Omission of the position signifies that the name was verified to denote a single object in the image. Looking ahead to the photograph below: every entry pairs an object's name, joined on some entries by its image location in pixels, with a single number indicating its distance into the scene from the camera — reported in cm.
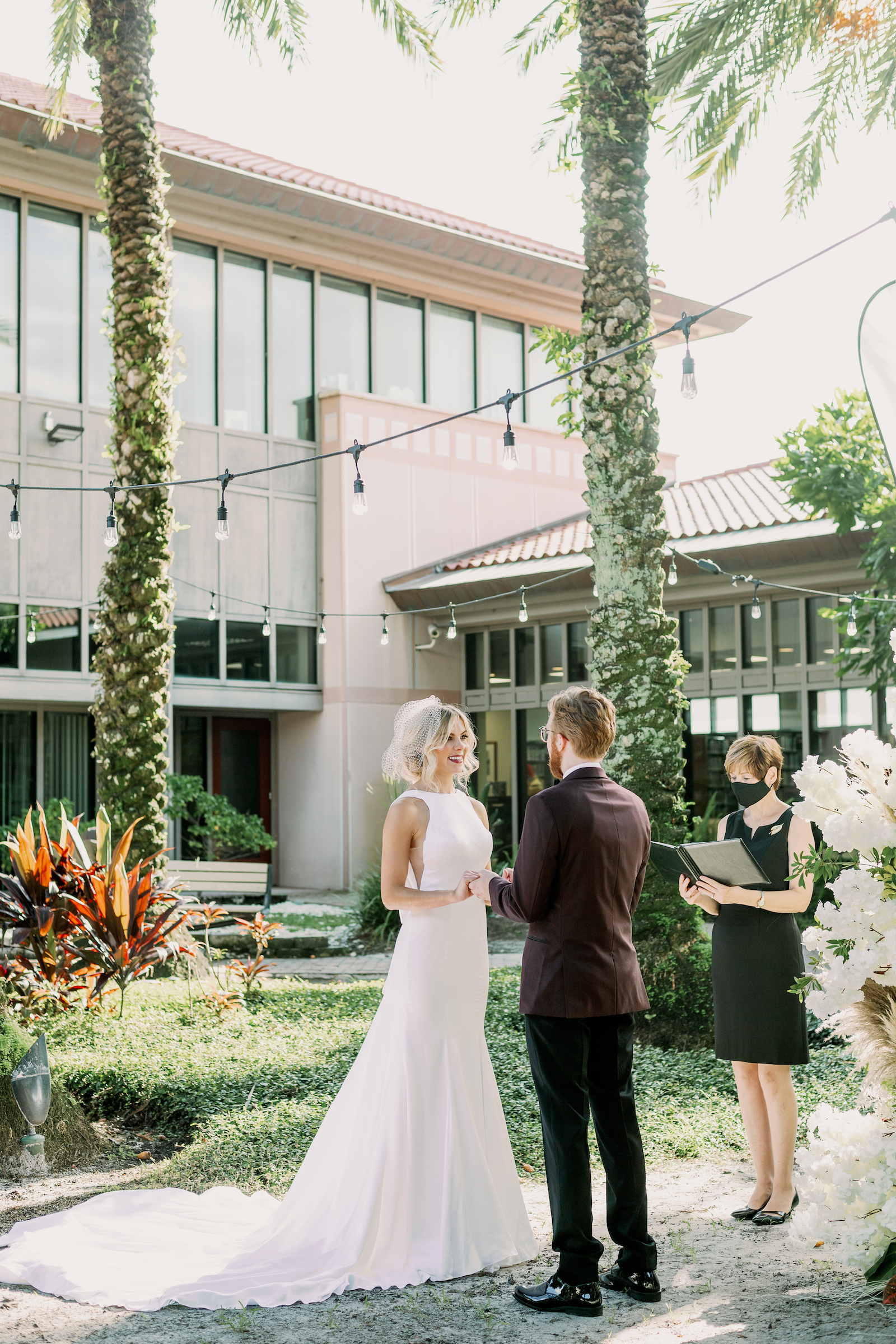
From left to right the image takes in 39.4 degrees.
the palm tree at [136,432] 1030
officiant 474
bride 433
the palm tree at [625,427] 820
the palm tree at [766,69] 1166
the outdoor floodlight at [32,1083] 568
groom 402
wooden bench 1423
